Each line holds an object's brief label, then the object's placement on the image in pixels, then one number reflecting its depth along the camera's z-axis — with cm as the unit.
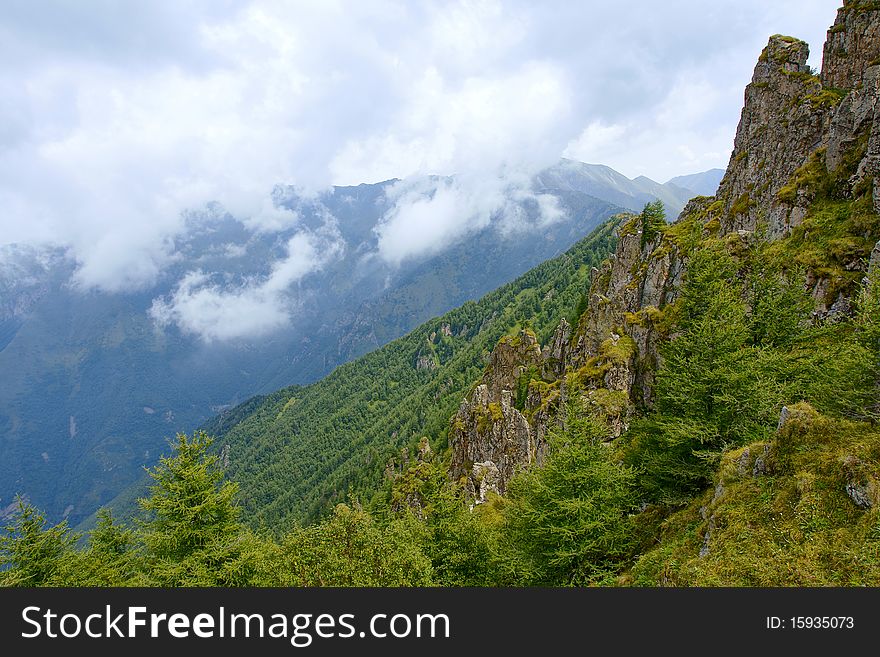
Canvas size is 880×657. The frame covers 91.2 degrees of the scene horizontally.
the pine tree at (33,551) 2877
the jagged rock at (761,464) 1683
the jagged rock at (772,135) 5759
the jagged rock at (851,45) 5359
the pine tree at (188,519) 2383
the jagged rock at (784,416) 1695
